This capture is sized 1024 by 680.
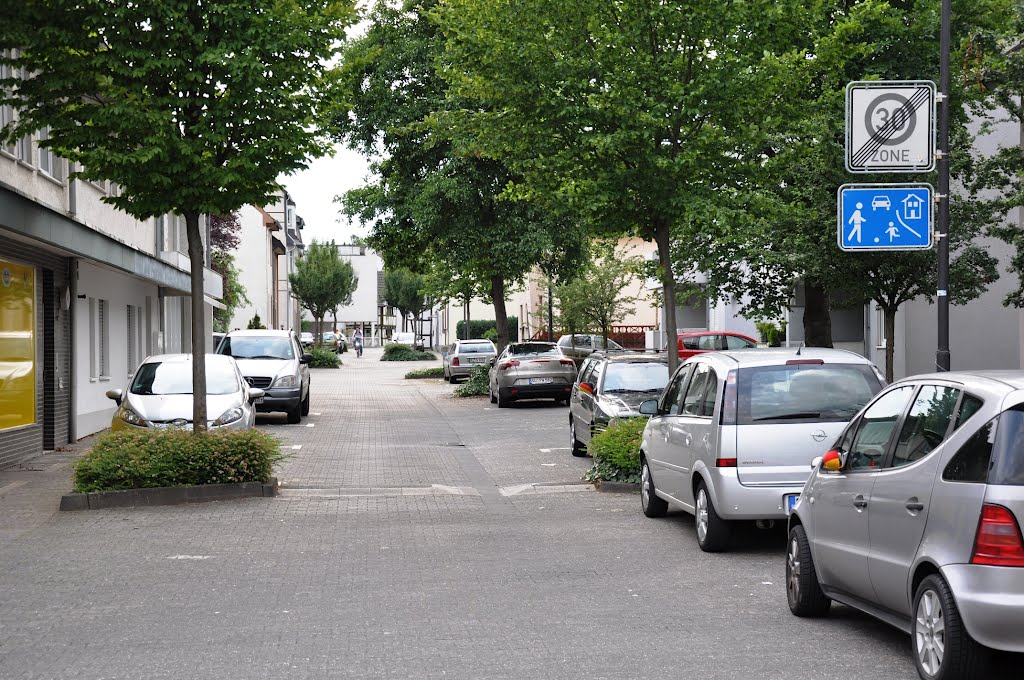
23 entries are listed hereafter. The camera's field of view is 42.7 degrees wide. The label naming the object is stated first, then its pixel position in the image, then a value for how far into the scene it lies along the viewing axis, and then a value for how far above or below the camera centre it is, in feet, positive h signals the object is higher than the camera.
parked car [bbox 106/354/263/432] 55.11 -3.22
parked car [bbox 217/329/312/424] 82.74 -2.72
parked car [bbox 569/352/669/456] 55.16 -2.90
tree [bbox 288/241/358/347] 295.48 +9.85
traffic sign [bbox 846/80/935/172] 38.27 +5.73
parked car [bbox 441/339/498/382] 141.79 -3.61
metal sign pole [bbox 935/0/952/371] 37.42 +3.29
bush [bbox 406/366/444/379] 169.99 -6.52
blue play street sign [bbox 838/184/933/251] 38.40 +3.04
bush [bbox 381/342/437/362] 243.60 -5.91
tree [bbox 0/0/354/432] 44.65 +8.18
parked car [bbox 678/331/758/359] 117.19 -1.77
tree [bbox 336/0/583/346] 112.57 +12.49
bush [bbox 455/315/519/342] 285.64 -1.15
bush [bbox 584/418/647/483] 46.60 -4.69
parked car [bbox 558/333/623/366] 137.80 -2.63
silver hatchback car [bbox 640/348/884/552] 31.73 -2.59
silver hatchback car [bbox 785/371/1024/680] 17.38 -2.92
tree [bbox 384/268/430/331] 386.46 +8.32
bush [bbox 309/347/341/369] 204.44 -5.82
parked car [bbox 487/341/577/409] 98.99 -4.09
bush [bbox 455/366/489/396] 120.16 -5.81
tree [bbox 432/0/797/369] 52.29 +9.18
